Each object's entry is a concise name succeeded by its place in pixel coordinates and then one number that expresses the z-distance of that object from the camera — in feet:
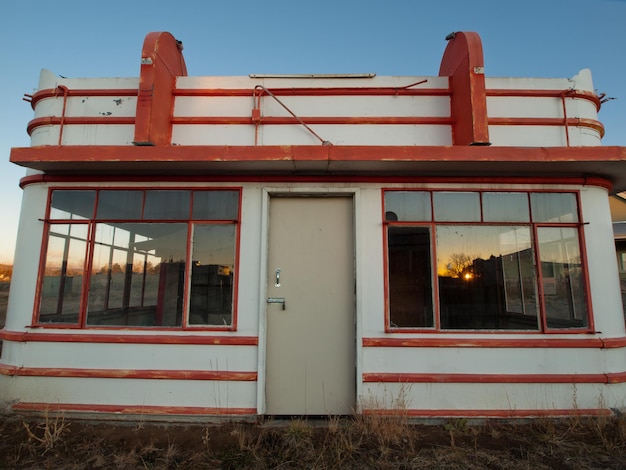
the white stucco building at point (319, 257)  14.65
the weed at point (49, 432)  12.63
